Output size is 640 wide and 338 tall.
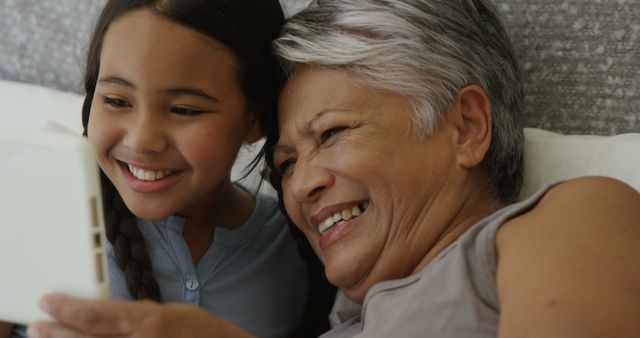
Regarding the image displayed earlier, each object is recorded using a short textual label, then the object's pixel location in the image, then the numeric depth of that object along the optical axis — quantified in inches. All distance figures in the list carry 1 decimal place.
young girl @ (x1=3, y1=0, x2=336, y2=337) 47.5
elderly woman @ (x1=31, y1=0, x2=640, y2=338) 40.0
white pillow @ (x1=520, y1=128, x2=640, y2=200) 50.9
